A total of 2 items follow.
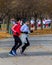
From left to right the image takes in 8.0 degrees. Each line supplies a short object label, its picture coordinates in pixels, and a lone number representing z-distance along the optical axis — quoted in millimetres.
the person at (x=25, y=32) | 17000
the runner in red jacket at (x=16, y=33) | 16750
